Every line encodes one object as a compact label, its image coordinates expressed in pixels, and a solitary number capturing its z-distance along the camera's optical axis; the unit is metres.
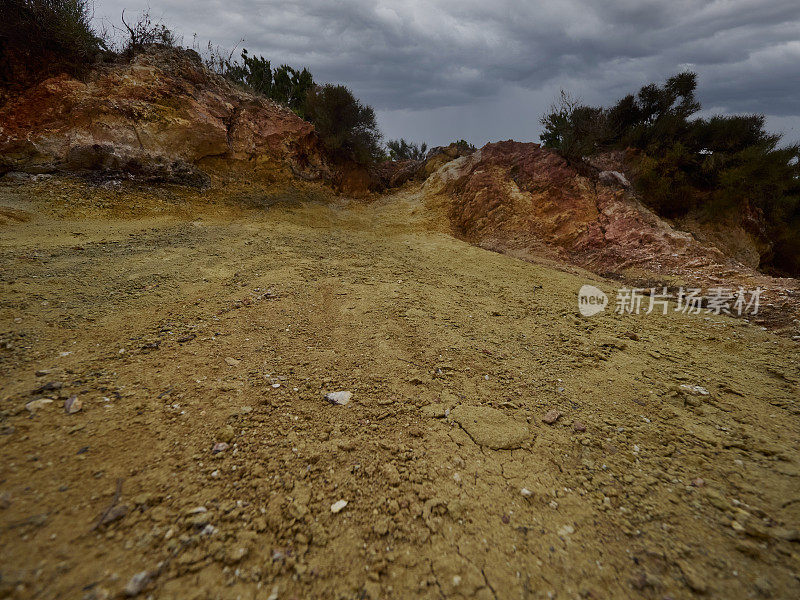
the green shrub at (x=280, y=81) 12.98
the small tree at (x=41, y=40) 6.32
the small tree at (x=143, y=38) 7.85
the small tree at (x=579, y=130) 8.43
